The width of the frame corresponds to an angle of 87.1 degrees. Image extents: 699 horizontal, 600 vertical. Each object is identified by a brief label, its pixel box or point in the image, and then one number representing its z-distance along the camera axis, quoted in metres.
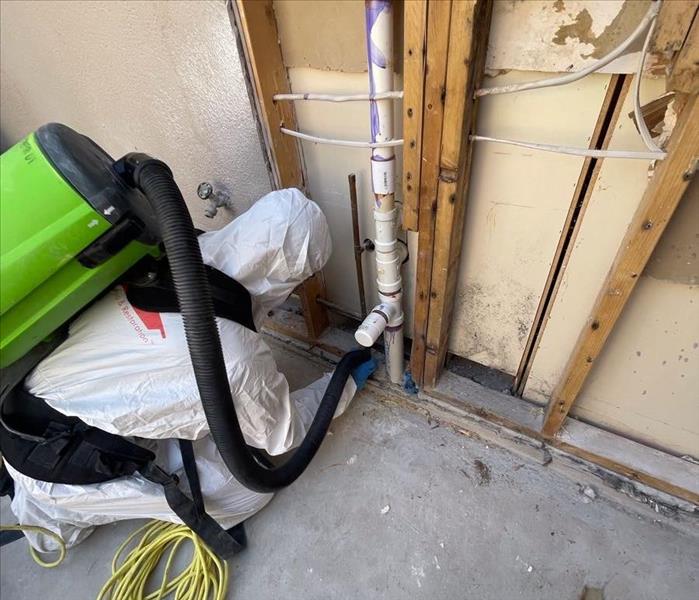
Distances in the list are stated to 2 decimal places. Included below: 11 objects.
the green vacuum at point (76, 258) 0.64
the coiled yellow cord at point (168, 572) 1.04
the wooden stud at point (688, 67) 0.53
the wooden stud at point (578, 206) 0.67
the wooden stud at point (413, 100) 0.67
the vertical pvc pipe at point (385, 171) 0.72
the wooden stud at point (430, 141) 0.65
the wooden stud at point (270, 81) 0.89
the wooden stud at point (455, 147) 0.64
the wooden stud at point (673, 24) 0.52
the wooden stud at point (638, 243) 0.60
